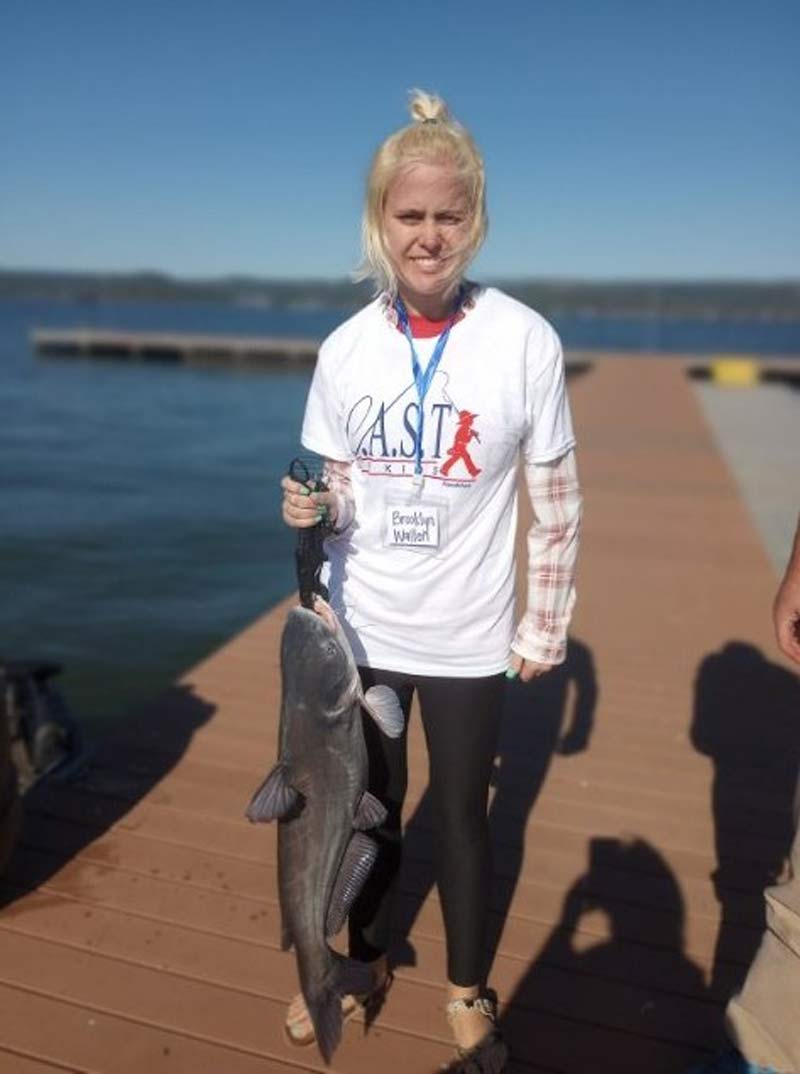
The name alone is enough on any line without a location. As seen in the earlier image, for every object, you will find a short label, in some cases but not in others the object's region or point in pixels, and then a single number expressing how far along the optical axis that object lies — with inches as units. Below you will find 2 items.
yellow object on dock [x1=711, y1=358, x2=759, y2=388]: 1238.3
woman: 83.6
